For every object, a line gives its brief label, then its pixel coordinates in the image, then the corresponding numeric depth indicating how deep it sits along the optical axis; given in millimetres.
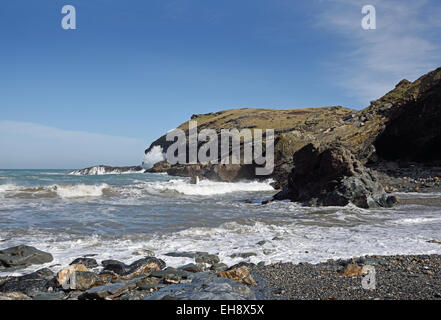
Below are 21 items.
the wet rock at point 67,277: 5238
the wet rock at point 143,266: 5978
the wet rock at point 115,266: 6164
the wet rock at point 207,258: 6807
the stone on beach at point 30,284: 5234
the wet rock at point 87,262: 6469
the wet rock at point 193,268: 6172
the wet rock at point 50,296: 4734
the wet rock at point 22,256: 6605
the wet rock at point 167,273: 5613
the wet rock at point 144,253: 7362
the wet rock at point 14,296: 4622
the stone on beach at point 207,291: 4340
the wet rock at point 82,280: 5221
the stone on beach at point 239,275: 5410
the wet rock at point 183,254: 7210
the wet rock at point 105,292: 4652
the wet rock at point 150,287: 5016
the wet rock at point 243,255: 7206
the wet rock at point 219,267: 6273
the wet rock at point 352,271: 5645
